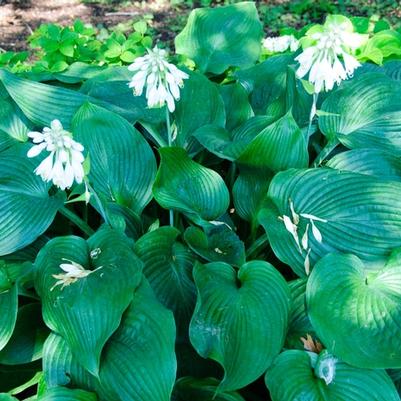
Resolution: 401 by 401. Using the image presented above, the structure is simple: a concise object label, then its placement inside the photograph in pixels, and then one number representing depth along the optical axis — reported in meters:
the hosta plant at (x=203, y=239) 1.56
